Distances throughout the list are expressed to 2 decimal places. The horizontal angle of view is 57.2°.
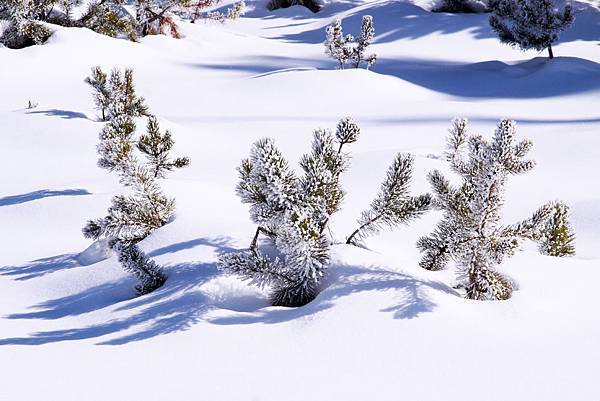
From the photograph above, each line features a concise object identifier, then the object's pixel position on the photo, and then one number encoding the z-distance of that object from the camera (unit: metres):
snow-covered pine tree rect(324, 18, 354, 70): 14.92
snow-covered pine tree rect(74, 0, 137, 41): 15.77
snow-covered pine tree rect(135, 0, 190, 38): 17.61
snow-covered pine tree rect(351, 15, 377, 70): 14.54
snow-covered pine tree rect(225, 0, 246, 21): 20.99
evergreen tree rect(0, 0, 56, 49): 12.98
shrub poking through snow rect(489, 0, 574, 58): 15.77
